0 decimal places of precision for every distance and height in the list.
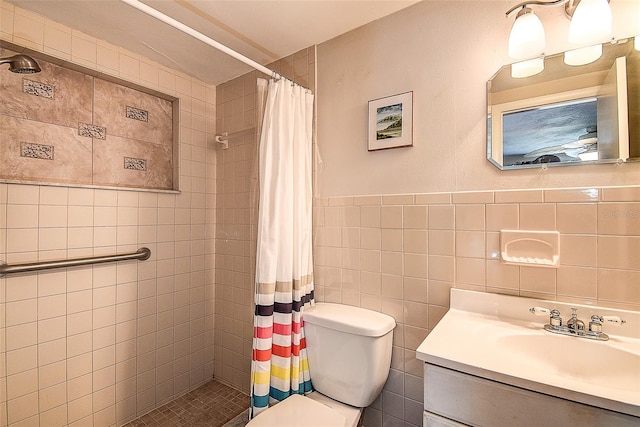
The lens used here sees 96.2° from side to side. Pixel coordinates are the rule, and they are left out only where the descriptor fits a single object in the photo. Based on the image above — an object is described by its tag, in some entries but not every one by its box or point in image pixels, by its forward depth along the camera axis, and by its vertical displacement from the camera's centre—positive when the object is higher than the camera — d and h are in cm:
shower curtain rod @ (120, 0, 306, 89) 95 +69
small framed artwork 135 +45
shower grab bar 128 -24
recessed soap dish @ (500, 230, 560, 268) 104 -11
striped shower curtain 133 -22
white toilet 116 -68
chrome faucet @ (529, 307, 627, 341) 91 -35
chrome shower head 111 +59
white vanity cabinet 68 -49
